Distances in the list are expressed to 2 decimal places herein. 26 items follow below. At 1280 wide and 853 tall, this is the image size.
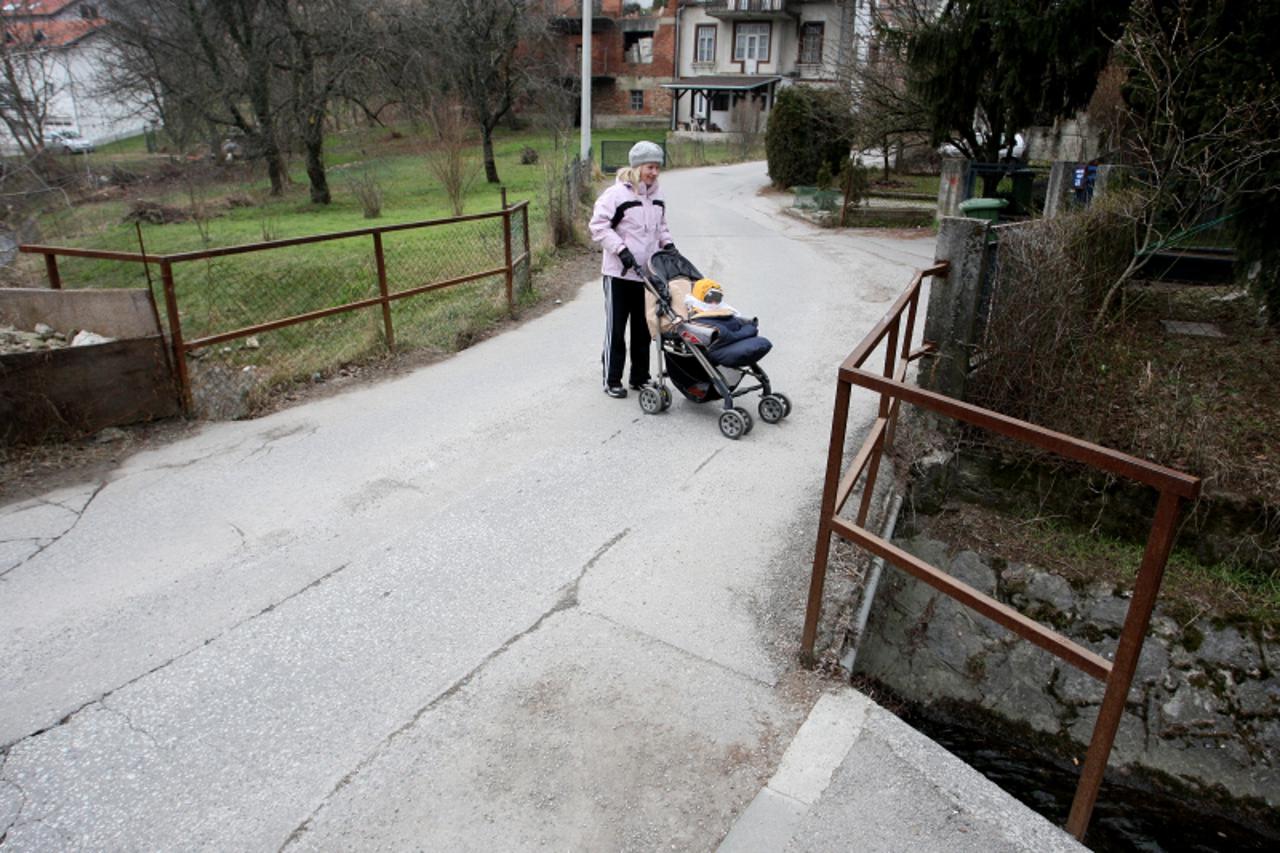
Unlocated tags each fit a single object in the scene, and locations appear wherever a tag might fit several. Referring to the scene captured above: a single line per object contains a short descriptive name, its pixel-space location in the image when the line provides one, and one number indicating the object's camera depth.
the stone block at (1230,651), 4.97
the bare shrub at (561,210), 13.59
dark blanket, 6.06
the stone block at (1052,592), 5.37
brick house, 58.50
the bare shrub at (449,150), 20.69
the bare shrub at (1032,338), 6.12
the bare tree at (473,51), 30.16
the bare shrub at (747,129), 40.85
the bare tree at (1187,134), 7.51
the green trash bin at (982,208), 8.30
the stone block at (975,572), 5.47
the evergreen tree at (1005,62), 12.36
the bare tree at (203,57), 27.52
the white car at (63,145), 22.68
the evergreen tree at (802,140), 23.84
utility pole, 19.06
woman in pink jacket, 6.34
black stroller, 6.11
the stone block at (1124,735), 4.45
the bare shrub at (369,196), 23.36
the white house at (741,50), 52.97
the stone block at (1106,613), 5.21
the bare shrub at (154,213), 23.67
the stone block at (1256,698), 4.74
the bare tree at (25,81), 14.09
